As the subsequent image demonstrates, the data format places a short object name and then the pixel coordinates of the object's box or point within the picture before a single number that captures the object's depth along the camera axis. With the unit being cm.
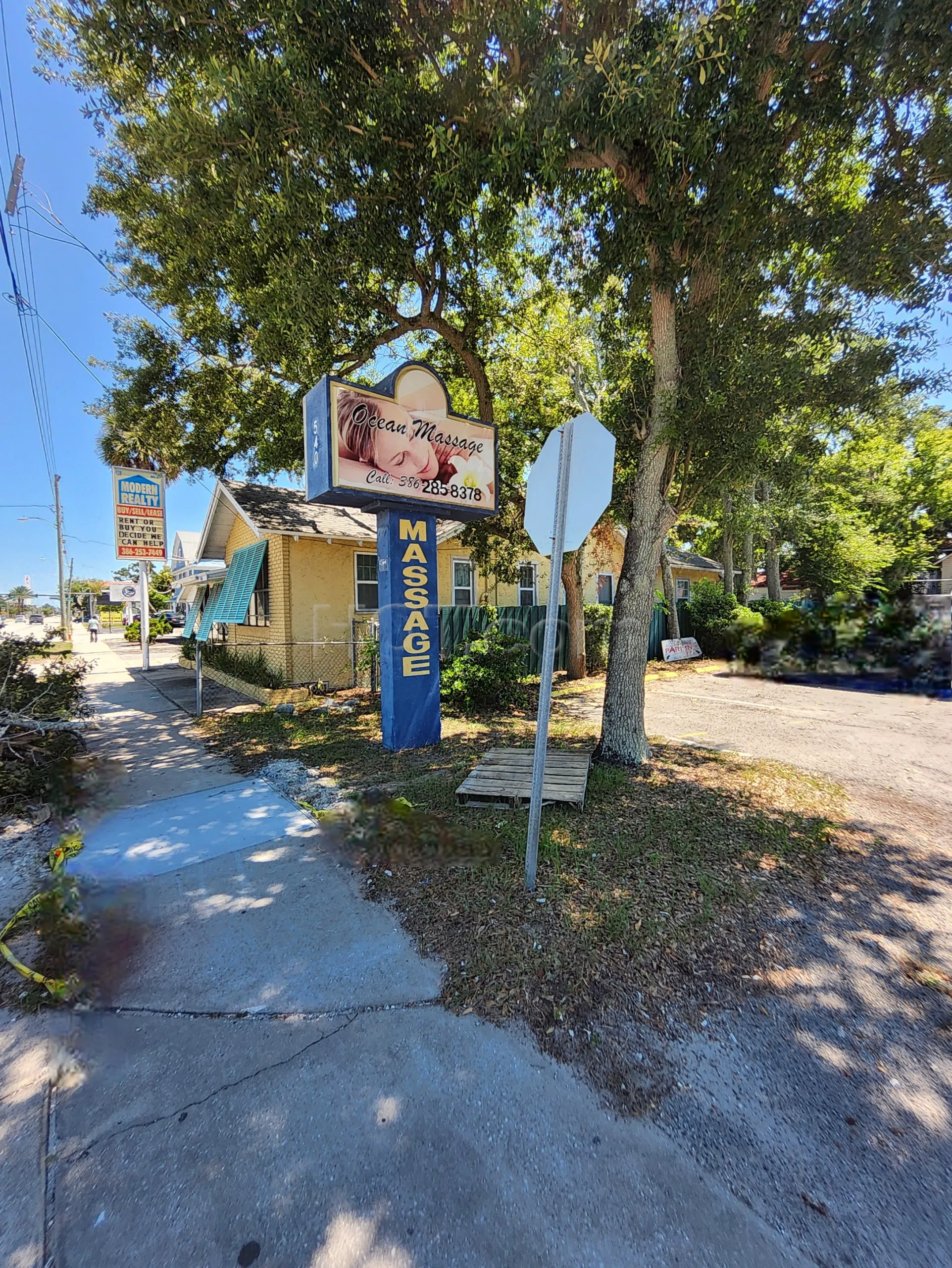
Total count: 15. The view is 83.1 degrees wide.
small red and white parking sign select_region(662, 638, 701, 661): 1134
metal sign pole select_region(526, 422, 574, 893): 313
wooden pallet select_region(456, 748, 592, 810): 464
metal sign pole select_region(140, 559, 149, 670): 1634
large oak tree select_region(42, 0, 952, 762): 445
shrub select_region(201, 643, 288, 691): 1124
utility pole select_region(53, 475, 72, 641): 3506
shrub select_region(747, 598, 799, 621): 1736
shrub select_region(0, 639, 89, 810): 530
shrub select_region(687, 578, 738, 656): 1752
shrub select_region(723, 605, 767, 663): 1633
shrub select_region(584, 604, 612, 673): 1368
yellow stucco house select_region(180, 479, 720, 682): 1128
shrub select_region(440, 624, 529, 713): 903
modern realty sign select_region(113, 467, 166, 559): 1462
